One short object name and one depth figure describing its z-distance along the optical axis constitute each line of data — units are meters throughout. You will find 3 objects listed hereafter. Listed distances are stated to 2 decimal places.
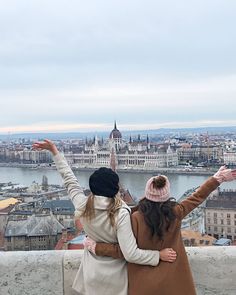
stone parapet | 3.24
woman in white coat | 2.62
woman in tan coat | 2.62
